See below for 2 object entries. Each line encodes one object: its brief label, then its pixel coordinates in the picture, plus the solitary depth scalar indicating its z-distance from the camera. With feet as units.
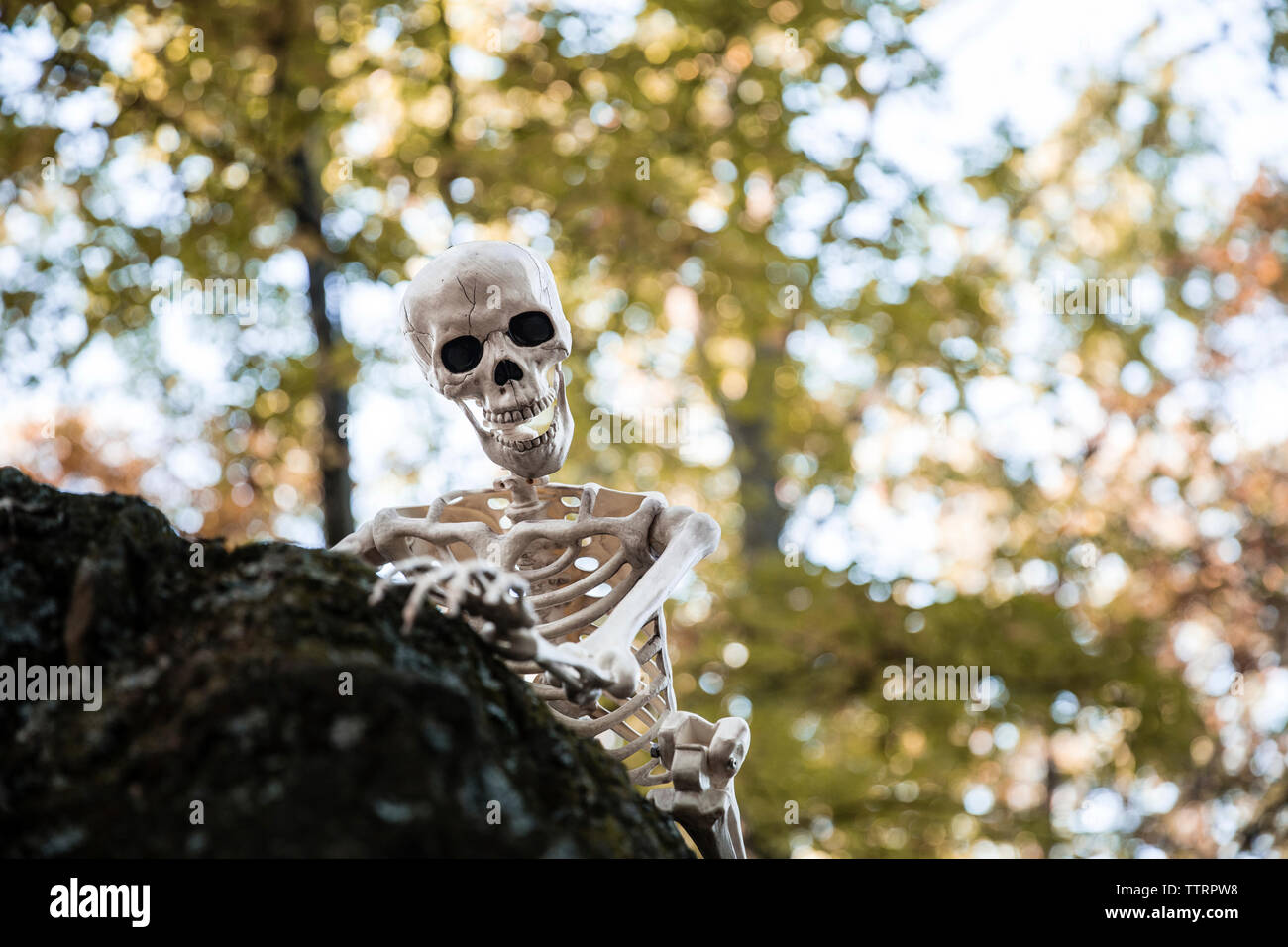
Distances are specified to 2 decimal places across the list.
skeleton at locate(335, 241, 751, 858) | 4.75
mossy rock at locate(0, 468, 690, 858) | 3.43
